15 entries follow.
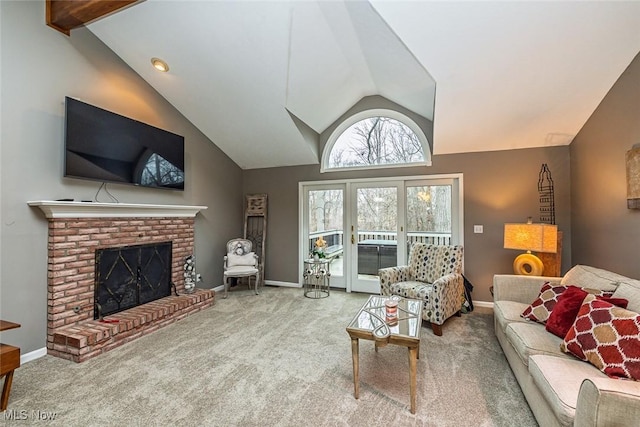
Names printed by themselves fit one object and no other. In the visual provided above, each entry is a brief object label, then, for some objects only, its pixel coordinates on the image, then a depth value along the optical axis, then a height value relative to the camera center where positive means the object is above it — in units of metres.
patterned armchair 3.09 -0.77
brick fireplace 2.66 -0.63
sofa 1.14 -0.83
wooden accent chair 4.54 -0.70
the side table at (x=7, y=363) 1.84 -0.95
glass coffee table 1.90 -0.80
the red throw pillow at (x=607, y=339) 1.47 -0.68
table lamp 3.08 -0.26
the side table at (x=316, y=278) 4.66 -1.03
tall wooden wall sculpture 5.36 -0.07
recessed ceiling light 3.45 +1.89
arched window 4.50 +1.25
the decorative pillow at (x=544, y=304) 2.21 -0.68
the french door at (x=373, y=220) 4.35 -0.03
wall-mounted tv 2.87 +0.81
